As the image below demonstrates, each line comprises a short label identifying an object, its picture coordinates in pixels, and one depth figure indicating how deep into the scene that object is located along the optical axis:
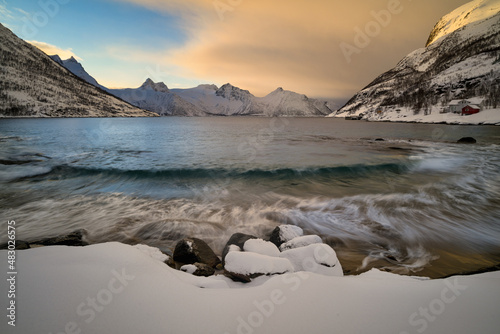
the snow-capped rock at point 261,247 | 4.87
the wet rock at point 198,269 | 4.55
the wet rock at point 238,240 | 5.40
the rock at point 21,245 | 5.09
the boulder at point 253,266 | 3.87
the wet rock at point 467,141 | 31.89
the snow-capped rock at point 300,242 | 5.25
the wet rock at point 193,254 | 5.14
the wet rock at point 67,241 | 5.52
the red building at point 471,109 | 89.00
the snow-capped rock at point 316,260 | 4.17
